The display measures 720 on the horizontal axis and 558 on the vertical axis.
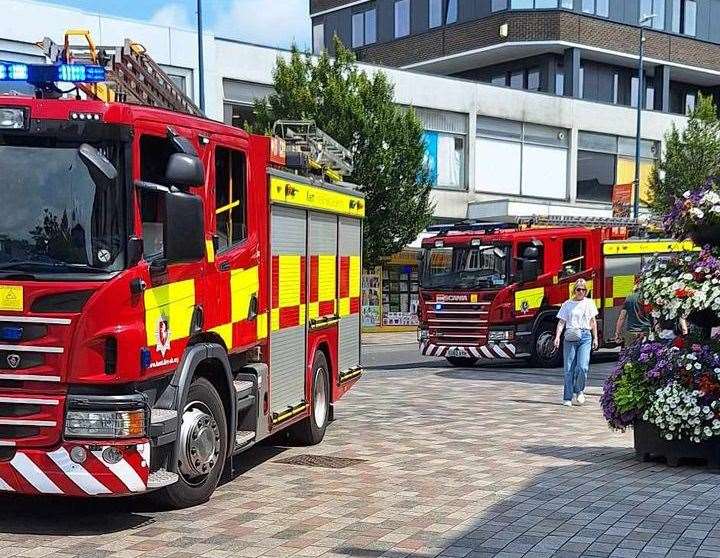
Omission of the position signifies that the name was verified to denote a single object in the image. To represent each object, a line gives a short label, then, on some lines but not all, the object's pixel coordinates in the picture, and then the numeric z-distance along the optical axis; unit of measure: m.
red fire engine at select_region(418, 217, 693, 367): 18.27
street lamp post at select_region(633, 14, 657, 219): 34.16
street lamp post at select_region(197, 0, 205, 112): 23.41
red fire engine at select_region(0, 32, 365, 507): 5.64
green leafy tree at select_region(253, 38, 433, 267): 24.50
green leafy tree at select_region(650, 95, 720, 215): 33.75
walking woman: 12.71
